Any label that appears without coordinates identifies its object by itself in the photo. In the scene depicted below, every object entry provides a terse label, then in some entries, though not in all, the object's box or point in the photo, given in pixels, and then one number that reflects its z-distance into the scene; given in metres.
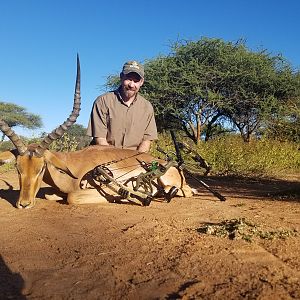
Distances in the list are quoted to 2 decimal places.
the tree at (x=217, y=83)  14.18
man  4.54
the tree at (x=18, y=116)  19.76
